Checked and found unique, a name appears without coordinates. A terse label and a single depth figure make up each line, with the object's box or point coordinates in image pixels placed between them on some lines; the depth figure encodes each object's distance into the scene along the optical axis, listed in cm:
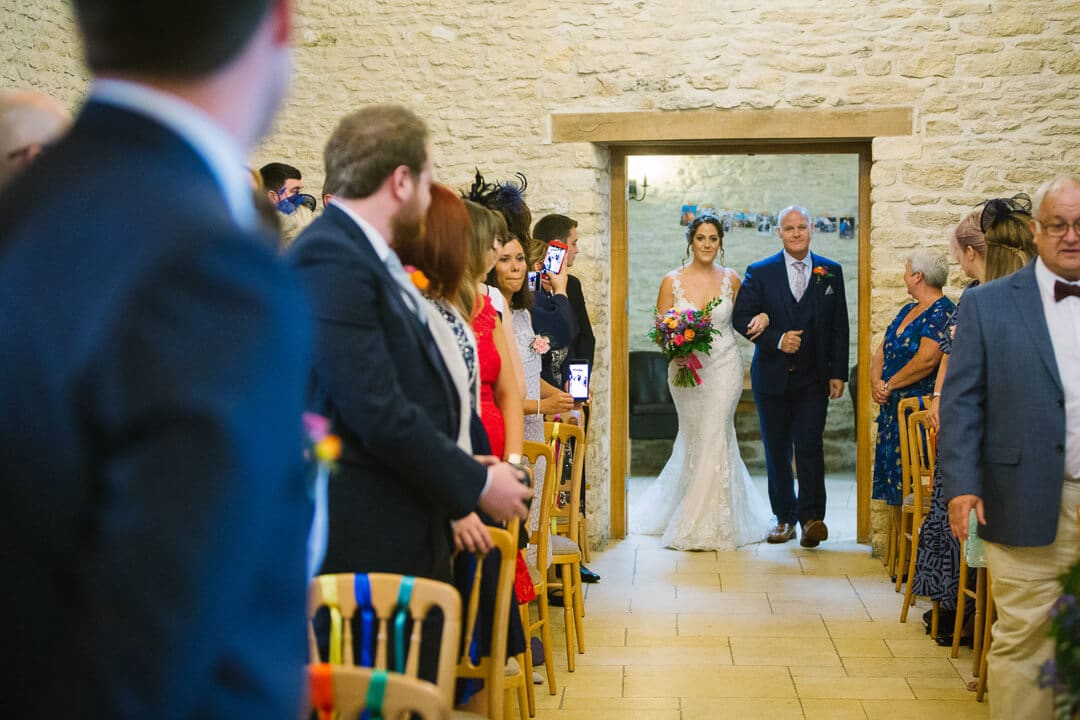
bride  709
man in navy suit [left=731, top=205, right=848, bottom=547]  709
